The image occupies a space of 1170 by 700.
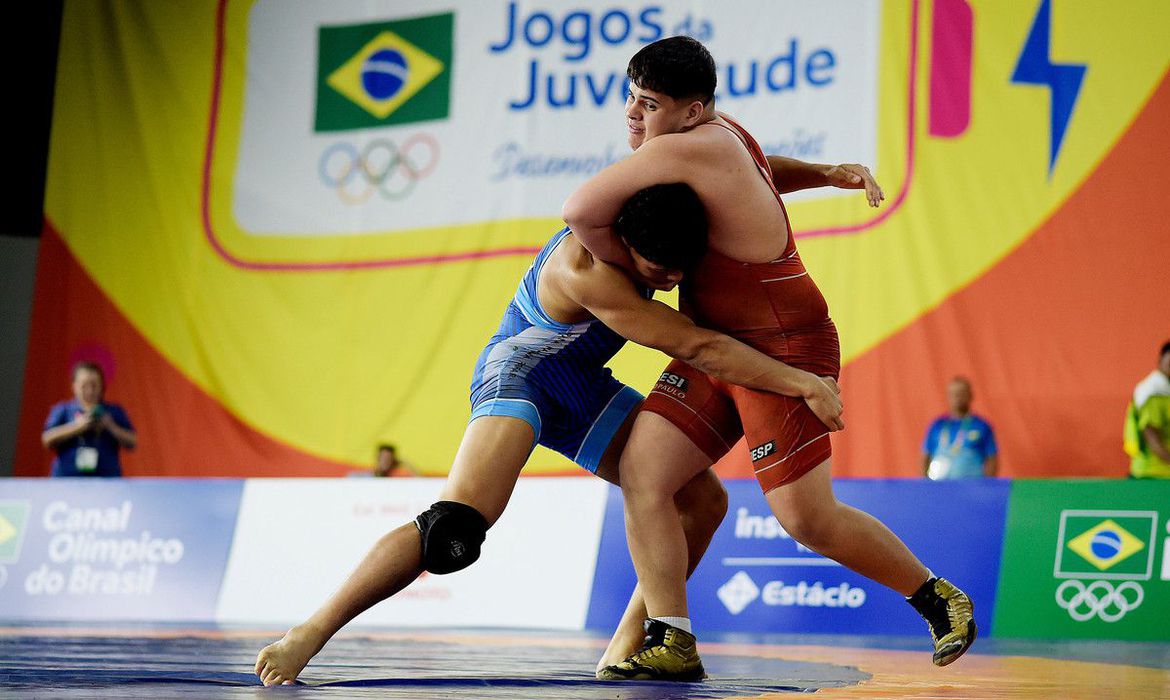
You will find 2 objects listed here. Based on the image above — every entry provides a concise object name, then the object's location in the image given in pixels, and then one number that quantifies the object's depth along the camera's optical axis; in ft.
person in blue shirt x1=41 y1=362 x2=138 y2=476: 27.78
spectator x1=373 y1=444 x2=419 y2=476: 33.53
